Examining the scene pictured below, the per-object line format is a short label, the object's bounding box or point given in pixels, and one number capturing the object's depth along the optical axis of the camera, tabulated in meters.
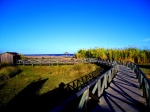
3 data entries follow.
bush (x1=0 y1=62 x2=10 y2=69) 19.50
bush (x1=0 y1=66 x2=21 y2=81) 14.95
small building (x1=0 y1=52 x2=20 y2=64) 23.42
